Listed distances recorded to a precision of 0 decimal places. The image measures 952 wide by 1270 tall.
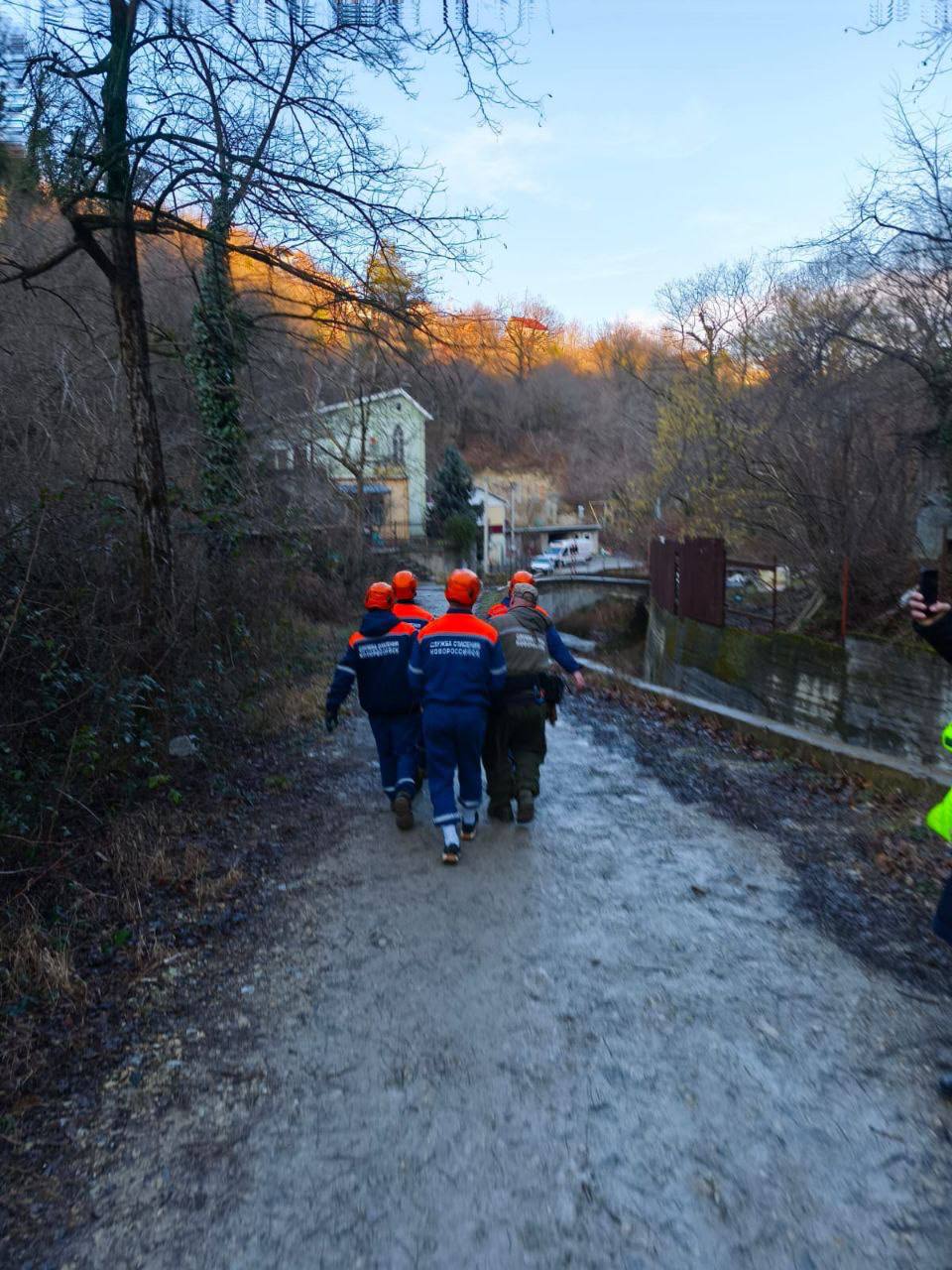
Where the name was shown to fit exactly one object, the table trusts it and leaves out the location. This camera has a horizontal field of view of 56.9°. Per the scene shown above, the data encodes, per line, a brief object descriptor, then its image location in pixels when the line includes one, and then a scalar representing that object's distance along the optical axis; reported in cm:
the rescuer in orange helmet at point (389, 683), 646
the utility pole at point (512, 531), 5255
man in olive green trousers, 643
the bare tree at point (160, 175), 653
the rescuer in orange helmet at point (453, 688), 592
